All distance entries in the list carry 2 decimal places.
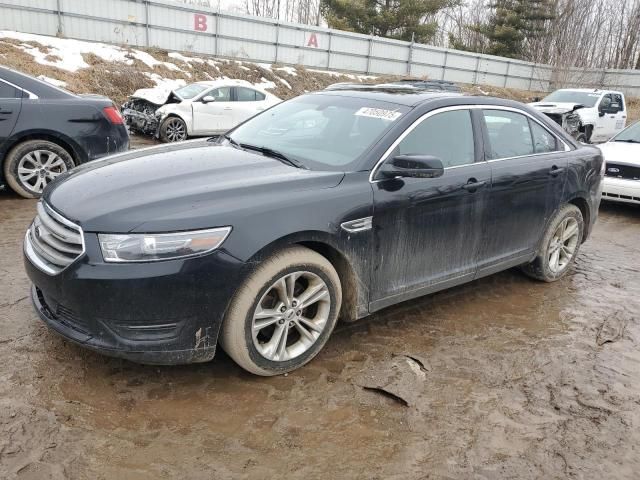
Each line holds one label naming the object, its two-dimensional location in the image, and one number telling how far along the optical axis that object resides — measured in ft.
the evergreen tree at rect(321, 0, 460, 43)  108.58
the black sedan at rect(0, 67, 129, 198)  19.17
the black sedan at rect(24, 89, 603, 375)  8.39
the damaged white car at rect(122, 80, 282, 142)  37.63
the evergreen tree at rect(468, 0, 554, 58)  119.03
